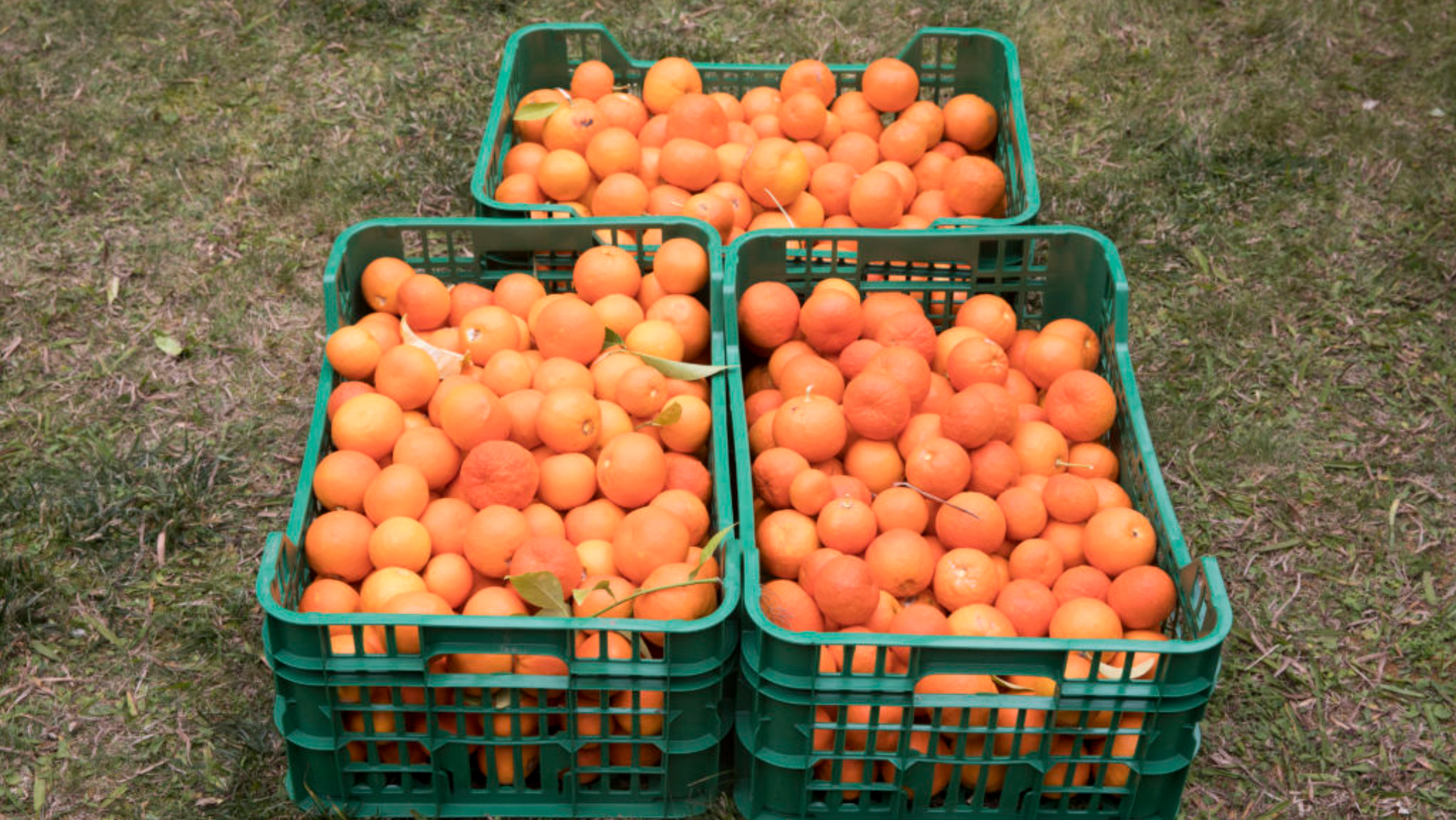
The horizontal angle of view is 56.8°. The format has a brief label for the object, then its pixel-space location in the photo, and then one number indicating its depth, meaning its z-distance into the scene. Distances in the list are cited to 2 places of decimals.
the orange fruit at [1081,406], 2.83
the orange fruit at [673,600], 2.34
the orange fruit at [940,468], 2.66
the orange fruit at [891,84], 3.78
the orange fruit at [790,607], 2.36
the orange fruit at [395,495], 2.57
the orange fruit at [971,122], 3.73
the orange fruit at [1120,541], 2.58
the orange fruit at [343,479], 2.62
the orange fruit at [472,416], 2.64
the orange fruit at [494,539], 2.51
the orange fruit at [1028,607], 2.50
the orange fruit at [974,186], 3.42
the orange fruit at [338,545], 2.53
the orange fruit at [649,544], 2.45
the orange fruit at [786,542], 2.61
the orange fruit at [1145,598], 2.47
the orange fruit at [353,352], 2.82
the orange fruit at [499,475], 2.59
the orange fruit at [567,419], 2.66
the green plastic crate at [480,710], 2.28
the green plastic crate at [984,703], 2.25
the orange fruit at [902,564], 2.55
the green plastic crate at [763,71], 3.68
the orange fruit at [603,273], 3.06
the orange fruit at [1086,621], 2.42
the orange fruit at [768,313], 2.98
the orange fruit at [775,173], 3.40
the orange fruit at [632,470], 2.60
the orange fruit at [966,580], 2.54
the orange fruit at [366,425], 2.69
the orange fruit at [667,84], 3.79
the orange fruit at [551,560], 2.42
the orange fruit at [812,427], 2.72
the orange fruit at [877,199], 3.34
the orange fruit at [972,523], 2.61
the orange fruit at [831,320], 2.92
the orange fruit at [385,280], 3.05
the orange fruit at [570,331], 2.86
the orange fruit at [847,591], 2.42
